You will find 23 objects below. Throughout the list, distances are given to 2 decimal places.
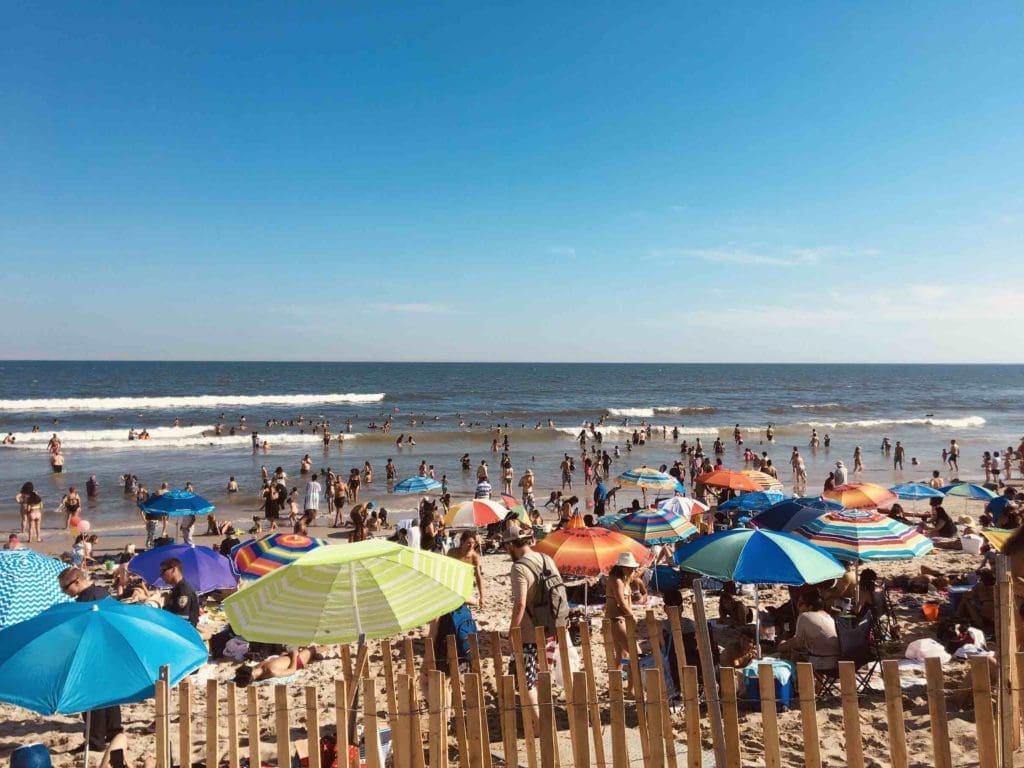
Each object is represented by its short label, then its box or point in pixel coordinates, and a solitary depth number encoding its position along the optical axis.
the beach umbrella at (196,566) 8.98
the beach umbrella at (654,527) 10.20
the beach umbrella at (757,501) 14.98
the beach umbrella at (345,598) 4.47
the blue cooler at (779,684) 6.32
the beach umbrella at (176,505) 13.93
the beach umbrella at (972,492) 16.03
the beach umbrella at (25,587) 6.64
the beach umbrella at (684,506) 13.38
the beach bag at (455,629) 6.30
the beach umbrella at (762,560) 6.63
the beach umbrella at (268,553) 8.70
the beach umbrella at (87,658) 4.05
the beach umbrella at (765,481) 16.17
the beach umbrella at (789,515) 9.74
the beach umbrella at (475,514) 12.26
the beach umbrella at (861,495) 12.51
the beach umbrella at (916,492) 16.00
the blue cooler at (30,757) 4.64
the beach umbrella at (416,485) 17.14
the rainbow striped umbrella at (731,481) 15.35
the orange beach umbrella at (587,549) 7.54
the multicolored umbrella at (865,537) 8.03
